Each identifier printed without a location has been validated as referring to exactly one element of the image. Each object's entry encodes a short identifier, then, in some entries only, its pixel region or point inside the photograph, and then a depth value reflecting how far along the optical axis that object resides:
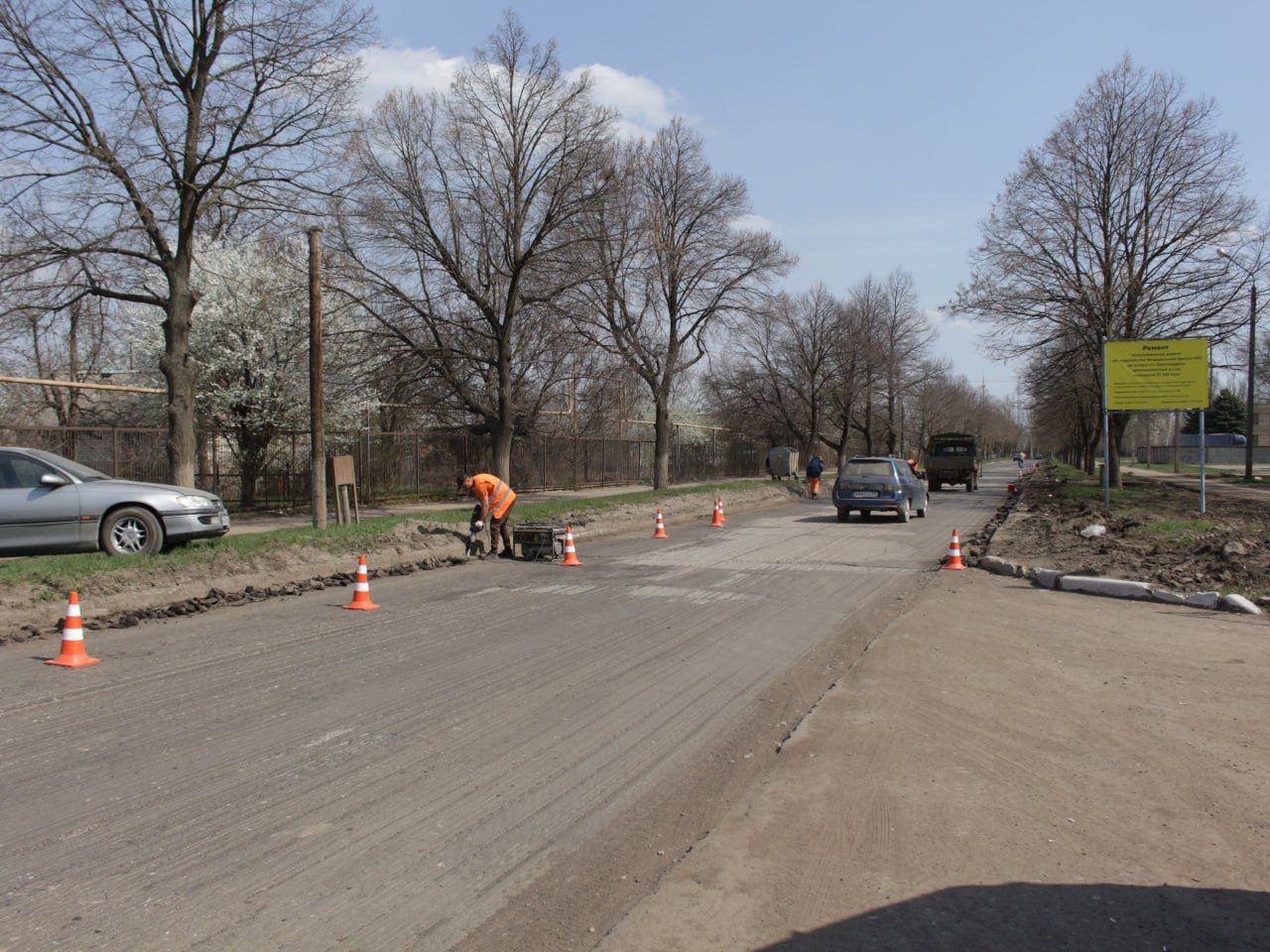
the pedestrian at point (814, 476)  35.19
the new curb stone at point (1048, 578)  12.16
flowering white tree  24.11
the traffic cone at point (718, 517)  22.15
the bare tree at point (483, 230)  22.00
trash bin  49.19
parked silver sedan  10.84
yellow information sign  20.16
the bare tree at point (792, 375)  47.72
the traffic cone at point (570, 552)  14.45
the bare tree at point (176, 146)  16.30
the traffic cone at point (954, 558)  14.28
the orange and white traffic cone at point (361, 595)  10.17
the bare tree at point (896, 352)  52.38
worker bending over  14.54
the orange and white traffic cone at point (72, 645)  7.41
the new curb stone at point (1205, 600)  10.30
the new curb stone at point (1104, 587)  11.10
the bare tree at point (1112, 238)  28.48
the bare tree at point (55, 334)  16.77
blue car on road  22.17
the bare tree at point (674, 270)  28.44
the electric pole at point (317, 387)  16.50
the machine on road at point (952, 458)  38.69
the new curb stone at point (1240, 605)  9.95
